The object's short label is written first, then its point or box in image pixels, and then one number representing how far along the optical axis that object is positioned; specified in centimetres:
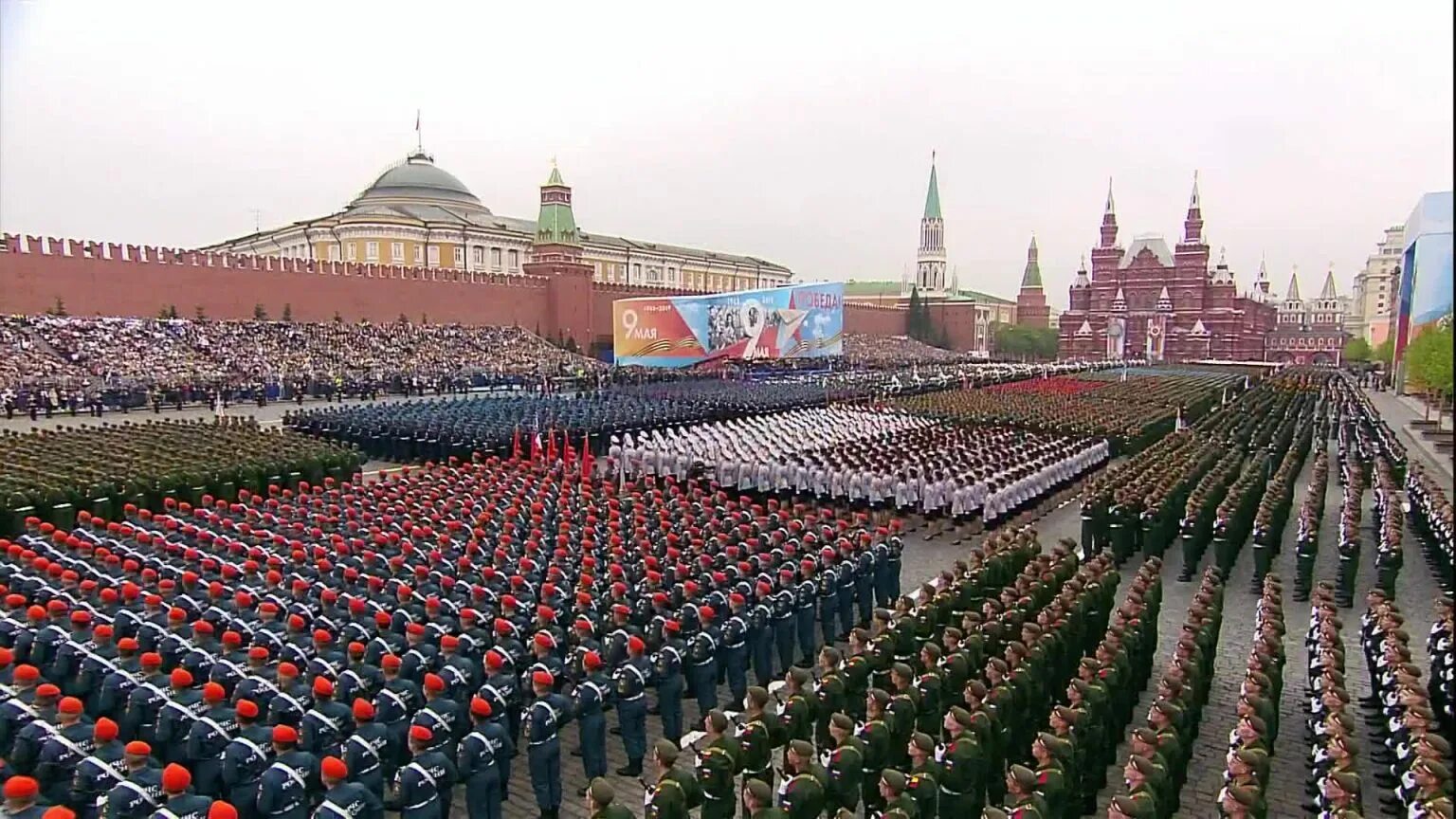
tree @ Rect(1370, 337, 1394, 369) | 5181
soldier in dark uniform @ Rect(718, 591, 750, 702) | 684
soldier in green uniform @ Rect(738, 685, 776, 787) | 494
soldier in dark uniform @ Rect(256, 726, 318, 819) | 446
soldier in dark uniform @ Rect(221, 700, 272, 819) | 468
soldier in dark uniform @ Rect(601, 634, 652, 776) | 584
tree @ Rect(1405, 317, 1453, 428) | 2161
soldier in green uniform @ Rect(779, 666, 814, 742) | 526
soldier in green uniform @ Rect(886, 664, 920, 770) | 530
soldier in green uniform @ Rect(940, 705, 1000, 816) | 473
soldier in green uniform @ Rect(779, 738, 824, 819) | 449
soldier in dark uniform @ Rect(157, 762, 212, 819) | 420
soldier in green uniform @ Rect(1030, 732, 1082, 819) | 448
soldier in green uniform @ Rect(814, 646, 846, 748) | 568
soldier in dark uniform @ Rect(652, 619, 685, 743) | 621
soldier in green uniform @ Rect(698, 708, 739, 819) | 466
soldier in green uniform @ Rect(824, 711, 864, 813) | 480
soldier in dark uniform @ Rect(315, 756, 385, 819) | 433
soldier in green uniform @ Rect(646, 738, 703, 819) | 432
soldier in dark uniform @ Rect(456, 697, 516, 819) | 488
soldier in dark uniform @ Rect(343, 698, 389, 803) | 479
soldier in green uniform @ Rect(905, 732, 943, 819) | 452
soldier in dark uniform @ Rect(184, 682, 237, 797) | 491
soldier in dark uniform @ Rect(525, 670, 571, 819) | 519
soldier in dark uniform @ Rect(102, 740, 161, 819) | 423
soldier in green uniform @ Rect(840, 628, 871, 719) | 592
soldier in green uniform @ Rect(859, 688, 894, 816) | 509
